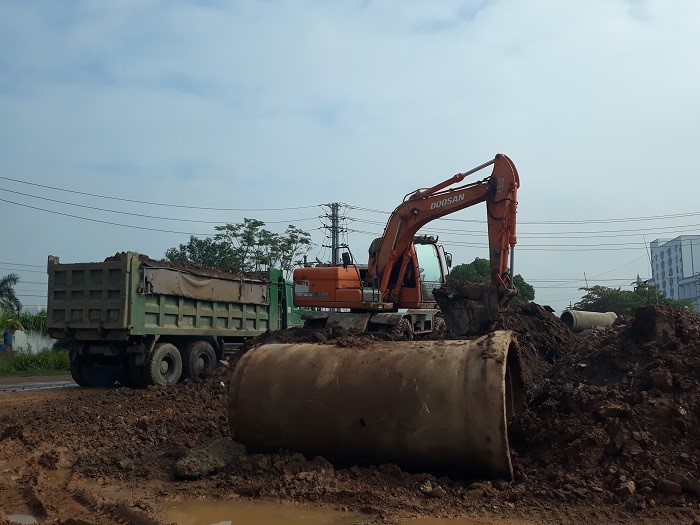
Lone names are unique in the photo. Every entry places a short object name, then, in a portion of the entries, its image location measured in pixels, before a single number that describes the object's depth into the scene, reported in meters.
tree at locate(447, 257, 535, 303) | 38.70
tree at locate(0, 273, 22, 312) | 37.65
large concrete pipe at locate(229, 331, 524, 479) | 5.56
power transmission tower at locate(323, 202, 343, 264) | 43.28
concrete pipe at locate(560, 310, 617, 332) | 14.92
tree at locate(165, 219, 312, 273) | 39.56
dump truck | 12.91
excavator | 12.95
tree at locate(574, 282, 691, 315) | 29.39
